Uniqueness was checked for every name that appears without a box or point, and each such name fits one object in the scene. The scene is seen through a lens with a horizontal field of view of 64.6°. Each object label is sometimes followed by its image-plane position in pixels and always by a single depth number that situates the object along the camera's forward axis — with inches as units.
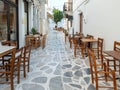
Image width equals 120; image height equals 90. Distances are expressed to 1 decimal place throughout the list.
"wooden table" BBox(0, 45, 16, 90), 78.0
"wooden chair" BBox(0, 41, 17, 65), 120.8
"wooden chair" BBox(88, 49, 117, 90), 71.8
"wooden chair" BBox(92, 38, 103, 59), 146.1
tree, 815.6
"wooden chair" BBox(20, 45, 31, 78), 99.0
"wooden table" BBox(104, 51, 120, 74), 76.4
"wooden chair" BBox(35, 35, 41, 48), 217.7
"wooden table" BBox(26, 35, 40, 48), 209.7
